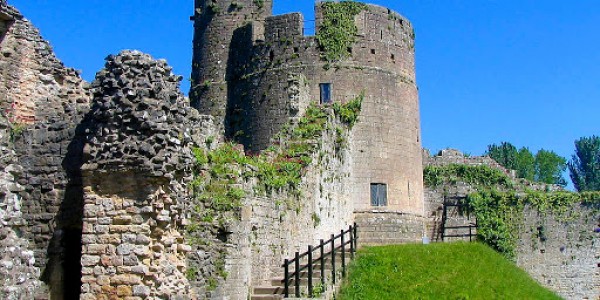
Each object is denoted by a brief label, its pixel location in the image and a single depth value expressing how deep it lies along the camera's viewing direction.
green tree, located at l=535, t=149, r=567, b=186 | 79.56
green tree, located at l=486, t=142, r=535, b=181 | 78.12
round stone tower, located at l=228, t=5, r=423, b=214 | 29.94
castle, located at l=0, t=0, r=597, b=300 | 12.52
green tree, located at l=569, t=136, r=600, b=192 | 77.19
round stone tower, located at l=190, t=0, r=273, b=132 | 32.75
